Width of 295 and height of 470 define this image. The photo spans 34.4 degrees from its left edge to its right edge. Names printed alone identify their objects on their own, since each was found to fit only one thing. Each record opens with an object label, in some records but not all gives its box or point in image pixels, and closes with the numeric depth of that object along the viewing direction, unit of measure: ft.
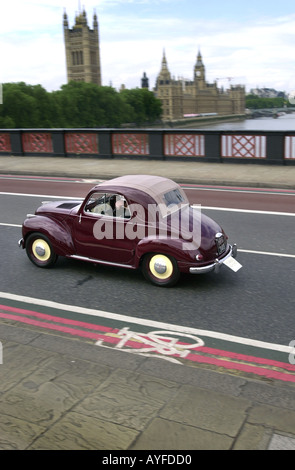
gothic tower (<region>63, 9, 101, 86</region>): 633.61
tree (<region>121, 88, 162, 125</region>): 531.91
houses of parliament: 633.61
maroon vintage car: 22.50
